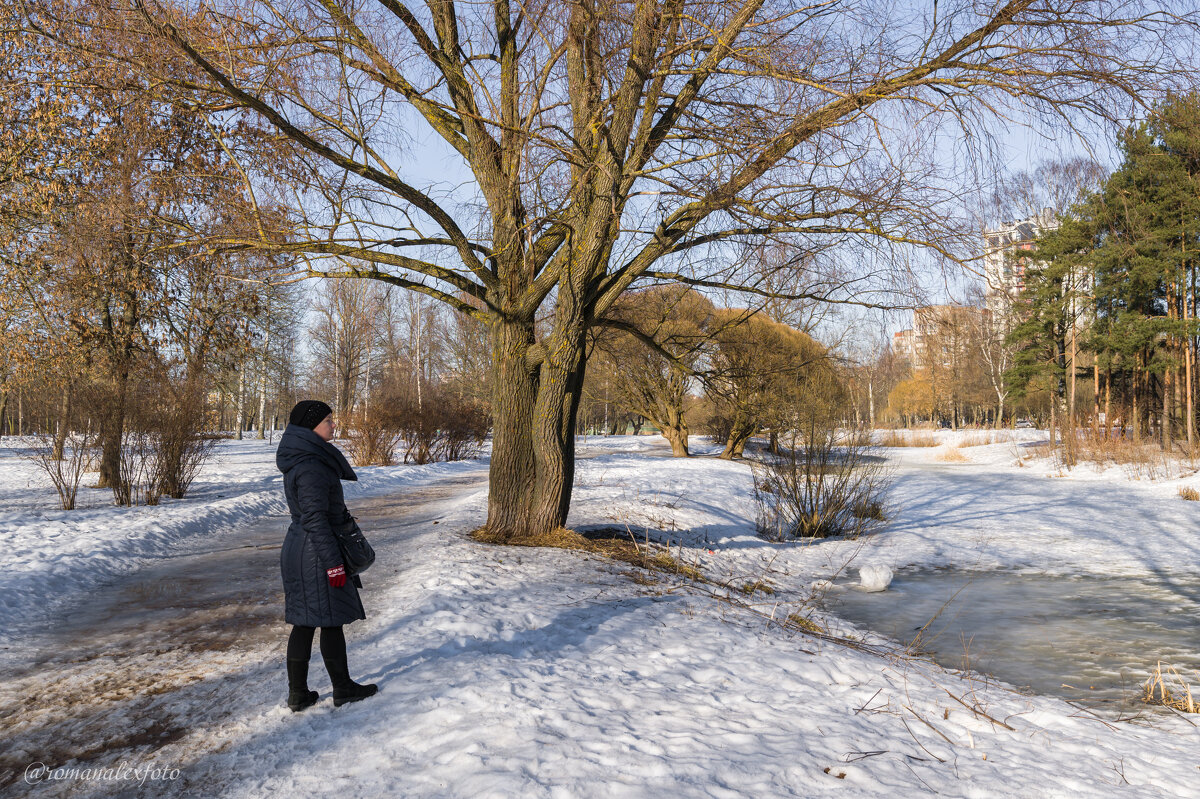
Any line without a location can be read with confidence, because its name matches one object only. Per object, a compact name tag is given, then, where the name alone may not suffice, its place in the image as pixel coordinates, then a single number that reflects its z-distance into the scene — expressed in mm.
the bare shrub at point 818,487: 11438
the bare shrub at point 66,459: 10711
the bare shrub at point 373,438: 21484
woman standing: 3674
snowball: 9055
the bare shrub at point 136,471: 11320
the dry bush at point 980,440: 37966
